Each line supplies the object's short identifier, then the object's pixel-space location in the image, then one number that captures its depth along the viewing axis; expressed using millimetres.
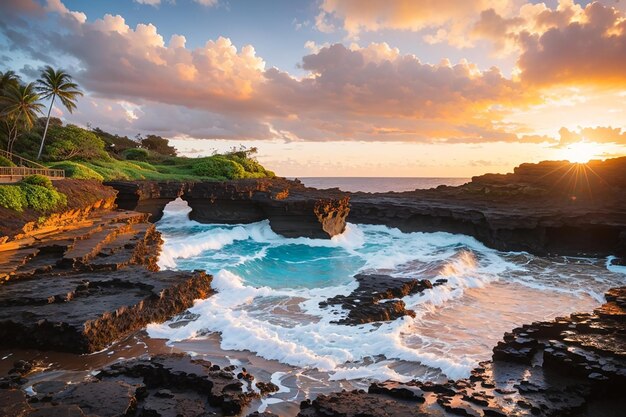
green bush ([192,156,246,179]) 41012
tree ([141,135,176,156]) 67688
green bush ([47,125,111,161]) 35750
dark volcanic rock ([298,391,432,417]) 6738
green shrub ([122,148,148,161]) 51406
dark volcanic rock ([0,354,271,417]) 6613
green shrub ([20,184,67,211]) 17781
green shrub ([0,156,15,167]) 26188
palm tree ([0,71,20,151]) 33500
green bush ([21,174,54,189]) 19172
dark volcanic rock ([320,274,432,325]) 13117
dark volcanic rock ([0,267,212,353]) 9938
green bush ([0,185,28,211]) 16375
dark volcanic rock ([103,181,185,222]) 29016
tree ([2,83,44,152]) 32562
